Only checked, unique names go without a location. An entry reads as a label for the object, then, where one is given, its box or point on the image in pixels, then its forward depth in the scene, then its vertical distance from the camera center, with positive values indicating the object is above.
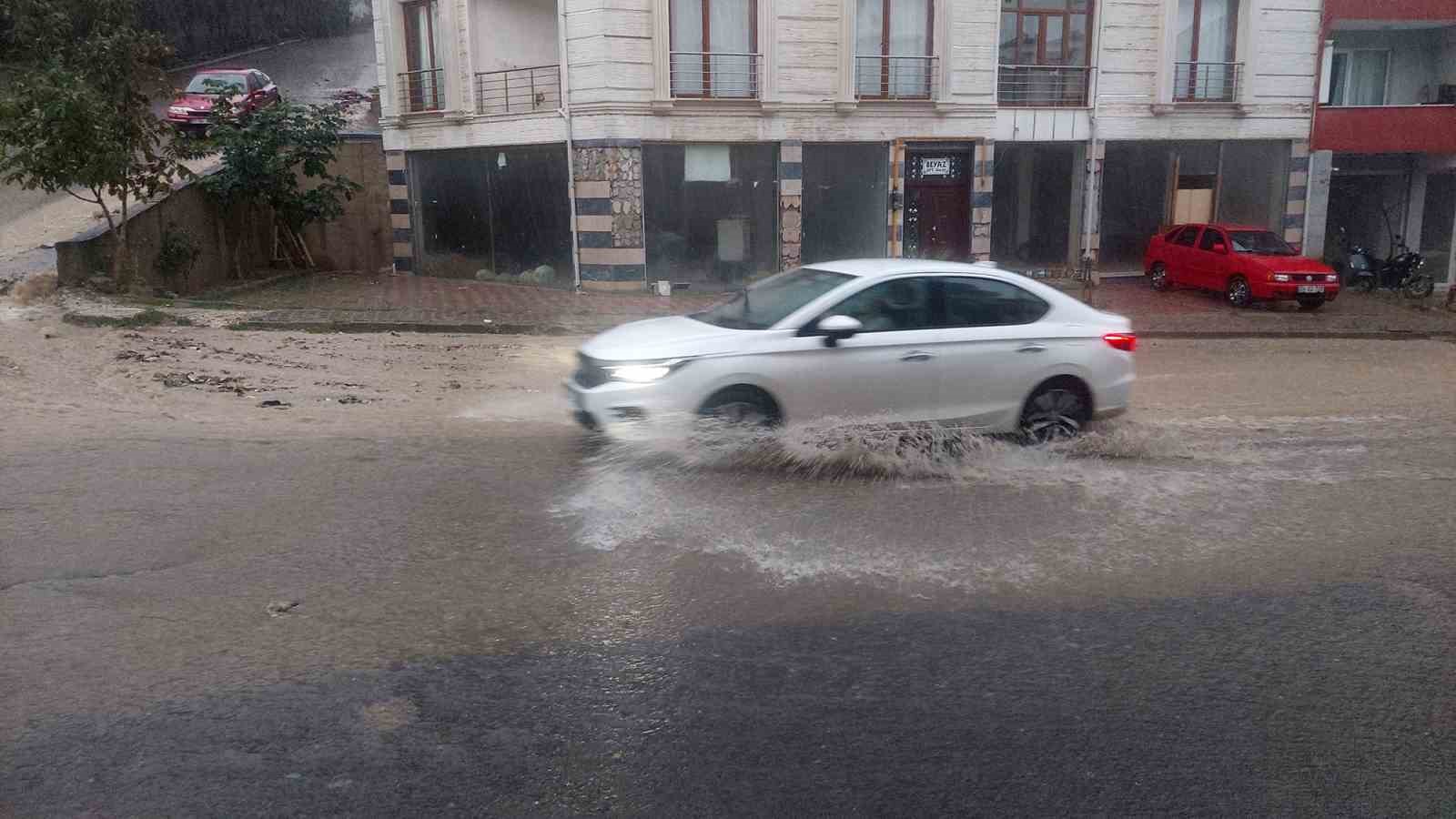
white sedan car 8.09 -1.34
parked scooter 23.06 -2.23
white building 21.56 +0.87
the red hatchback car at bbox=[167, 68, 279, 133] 25.26 +1.95
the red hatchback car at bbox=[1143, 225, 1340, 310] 20.70 -1.85
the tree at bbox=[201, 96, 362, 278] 20.84 +0.32
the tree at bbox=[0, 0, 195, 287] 14.75 +0.97
